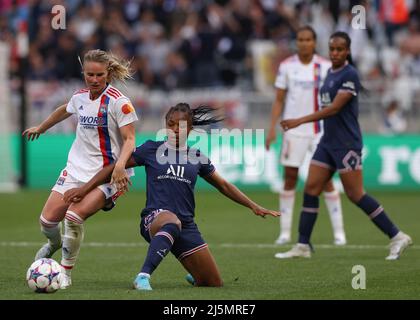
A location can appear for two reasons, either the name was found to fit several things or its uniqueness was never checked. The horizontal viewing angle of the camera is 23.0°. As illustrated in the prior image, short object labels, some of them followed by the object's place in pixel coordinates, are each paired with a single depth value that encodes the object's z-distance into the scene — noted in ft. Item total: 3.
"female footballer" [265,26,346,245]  43.42
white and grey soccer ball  27.37
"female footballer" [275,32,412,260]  37.24
